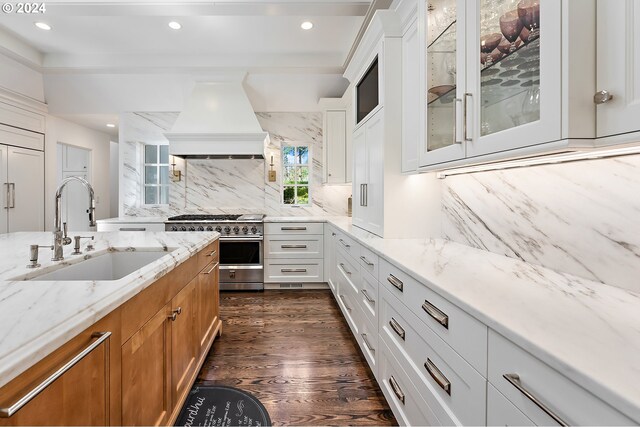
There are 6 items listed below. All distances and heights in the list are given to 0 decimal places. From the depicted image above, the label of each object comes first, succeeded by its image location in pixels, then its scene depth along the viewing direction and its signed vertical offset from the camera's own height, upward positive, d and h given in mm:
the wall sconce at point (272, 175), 4598 +531
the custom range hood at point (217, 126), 3828 +1070
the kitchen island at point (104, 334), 640 -353
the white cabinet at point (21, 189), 3789 +266
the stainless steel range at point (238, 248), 3873 -491
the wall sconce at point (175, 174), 4547 +535
